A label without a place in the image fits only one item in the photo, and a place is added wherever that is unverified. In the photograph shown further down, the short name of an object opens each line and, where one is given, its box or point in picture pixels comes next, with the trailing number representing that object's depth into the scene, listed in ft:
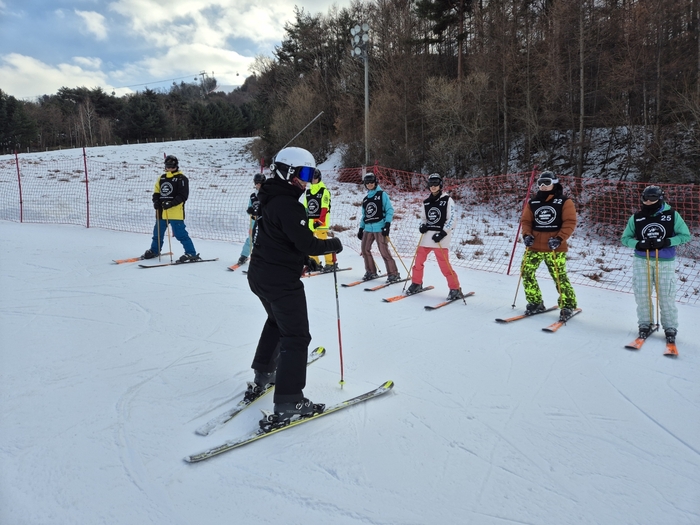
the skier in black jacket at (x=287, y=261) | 9.49
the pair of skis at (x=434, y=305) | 19.76
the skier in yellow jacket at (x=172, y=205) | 25.79
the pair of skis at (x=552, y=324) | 16.90
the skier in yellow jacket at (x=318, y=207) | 24.20
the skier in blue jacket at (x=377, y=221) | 23.40
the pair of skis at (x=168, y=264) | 25.77
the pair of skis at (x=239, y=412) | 8.74
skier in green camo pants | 17.28
